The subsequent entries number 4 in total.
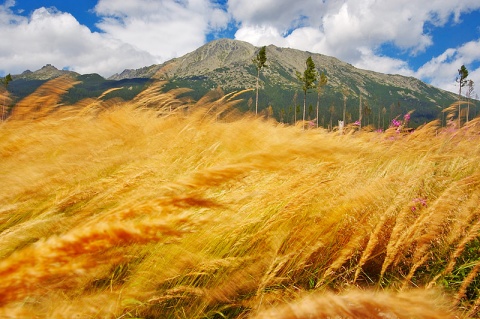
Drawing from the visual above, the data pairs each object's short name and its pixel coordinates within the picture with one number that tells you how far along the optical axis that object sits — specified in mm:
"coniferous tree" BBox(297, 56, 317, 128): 46619
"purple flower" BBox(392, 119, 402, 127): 4400
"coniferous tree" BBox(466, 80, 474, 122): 46894
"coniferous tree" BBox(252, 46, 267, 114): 43284
